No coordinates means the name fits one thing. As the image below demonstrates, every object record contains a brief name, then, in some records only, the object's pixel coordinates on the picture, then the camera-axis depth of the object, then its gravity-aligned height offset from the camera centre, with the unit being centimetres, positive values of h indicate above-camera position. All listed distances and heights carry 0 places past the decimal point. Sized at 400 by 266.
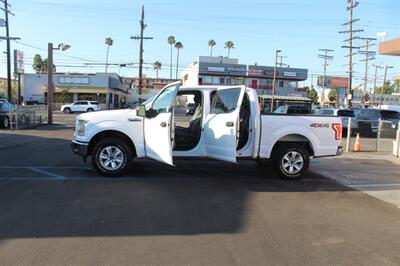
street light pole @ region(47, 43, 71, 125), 2950 +45
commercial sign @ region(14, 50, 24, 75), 4452 +234
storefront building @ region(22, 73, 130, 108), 6445 -14
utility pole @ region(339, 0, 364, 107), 4316 +678
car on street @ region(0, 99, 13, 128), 2398 -169
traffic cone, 1692 -186
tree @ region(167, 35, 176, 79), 12802 +1466
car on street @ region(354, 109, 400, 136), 2433 -103
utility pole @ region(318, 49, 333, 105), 7525 +689
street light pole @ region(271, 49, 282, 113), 5497 -40
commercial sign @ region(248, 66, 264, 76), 8731 +475
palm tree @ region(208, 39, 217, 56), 13371 +1491
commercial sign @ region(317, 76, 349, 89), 10495 +381
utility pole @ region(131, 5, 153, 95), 4434 +456
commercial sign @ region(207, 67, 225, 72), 8562 +455
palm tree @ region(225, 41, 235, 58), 12950 +1405
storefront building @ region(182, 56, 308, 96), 8631 +358
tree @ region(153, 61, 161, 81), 14329 +815
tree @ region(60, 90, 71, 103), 6428 -155
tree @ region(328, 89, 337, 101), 12731 +103
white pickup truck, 912 -87
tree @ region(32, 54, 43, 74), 12750 +633
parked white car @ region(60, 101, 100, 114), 5384 -241
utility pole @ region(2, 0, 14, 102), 3808 +321
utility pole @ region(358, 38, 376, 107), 5279 +584
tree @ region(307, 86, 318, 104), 13212 +82
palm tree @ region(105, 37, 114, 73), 11850 +1257
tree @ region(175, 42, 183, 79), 12900 +1331
